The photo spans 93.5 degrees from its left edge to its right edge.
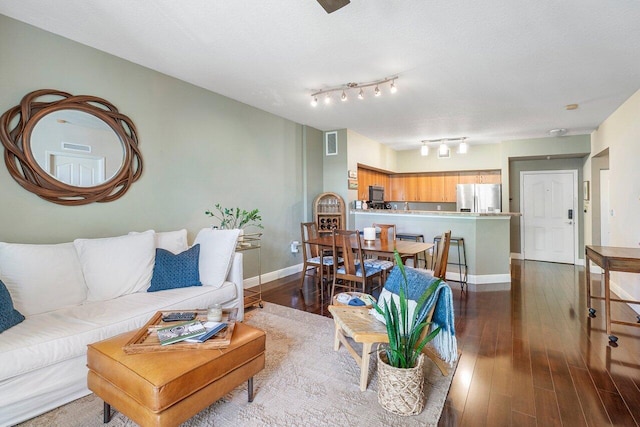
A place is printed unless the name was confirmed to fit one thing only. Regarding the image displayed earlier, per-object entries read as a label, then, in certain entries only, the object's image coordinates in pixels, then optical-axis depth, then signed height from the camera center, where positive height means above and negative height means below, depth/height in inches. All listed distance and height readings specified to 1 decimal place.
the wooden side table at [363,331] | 75.3 -30.4
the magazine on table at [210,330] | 67.8 -27.4
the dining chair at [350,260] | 133.0 -21.0
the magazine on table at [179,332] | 67.1 -27.1
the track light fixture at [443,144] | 212.7 +57.1
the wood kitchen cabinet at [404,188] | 301.7 +25.4
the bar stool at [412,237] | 195.5 -15.8
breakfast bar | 180.7 -20.7
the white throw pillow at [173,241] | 119.6 -10.2
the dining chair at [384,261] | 142.3 -24.1
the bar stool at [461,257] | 181.2 -27.7
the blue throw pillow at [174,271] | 106.6 -20.1
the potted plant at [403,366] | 68.5 -35.6
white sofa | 66.3 -26.3
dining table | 130.4 -15.2
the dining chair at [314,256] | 156.3 -24.3
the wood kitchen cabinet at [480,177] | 267.1 +31.7
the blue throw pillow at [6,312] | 71.0 -23.2
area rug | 67.6 -46.1
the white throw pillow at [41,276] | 81.4 -17.0
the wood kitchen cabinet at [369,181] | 250.8 +29.9
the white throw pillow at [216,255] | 113.6 -15.5
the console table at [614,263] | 106.0 -18.9
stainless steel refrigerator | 252.8 +12.6
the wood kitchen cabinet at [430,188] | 289.0 +24.1
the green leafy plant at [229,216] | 144.5 -0.7
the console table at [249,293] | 136.9 -39.1
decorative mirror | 92.3 +23.5
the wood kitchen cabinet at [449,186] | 281.6 +25.2
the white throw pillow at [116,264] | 96.0 -16.1
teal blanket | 78.1 -26.8
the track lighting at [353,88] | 130.9 +58.2
